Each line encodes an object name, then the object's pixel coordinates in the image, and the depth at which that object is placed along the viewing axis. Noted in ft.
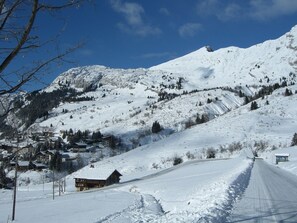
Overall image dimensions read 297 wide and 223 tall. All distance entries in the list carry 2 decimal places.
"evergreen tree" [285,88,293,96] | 522.06
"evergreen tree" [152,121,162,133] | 526.16
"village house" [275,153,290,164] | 219.08
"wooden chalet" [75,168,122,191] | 230.07
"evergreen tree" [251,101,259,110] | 479.82
